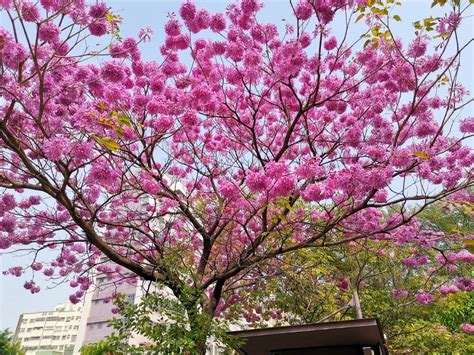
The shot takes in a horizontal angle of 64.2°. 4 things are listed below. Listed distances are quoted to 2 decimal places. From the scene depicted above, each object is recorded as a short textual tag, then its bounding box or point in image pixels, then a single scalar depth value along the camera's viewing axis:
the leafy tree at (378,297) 7.98
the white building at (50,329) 53.19
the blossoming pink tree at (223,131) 4.10
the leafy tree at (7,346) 26.24
